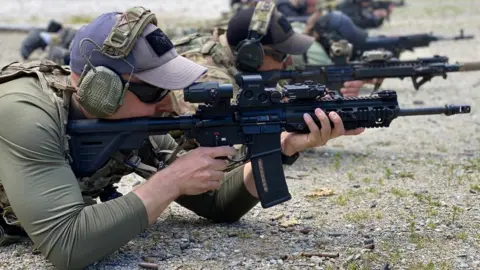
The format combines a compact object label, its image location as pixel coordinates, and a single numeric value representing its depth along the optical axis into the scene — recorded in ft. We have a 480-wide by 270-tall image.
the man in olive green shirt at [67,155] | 11.10
